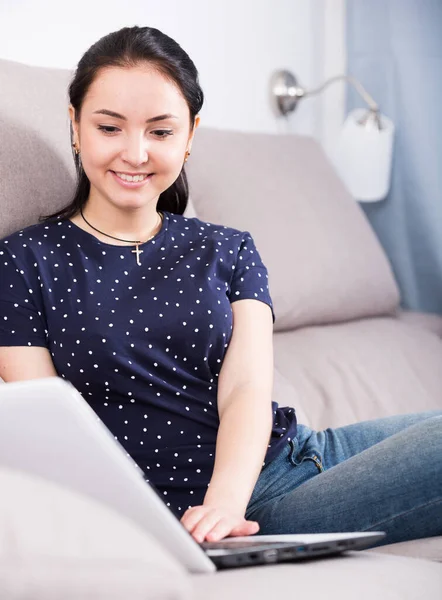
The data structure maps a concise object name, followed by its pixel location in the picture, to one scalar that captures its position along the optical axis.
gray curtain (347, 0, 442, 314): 2.53
